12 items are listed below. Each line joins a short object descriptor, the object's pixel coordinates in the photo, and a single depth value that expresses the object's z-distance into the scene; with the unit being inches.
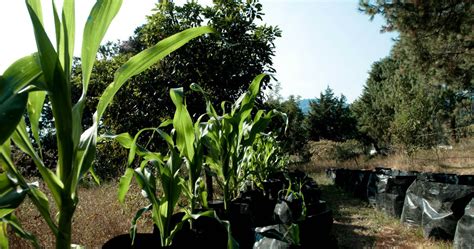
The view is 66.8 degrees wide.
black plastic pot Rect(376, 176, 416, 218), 166.7
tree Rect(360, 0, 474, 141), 299.3
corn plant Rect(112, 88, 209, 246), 46.8
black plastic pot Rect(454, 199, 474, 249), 102.1
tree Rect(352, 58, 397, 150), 946.7
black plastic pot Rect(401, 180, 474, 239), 121.0
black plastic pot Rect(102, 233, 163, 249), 43.9
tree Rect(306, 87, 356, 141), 1053.8
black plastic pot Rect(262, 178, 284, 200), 126.9
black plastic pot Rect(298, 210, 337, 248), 70.7
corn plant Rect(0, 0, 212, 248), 25.2
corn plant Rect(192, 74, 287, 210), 67.1
